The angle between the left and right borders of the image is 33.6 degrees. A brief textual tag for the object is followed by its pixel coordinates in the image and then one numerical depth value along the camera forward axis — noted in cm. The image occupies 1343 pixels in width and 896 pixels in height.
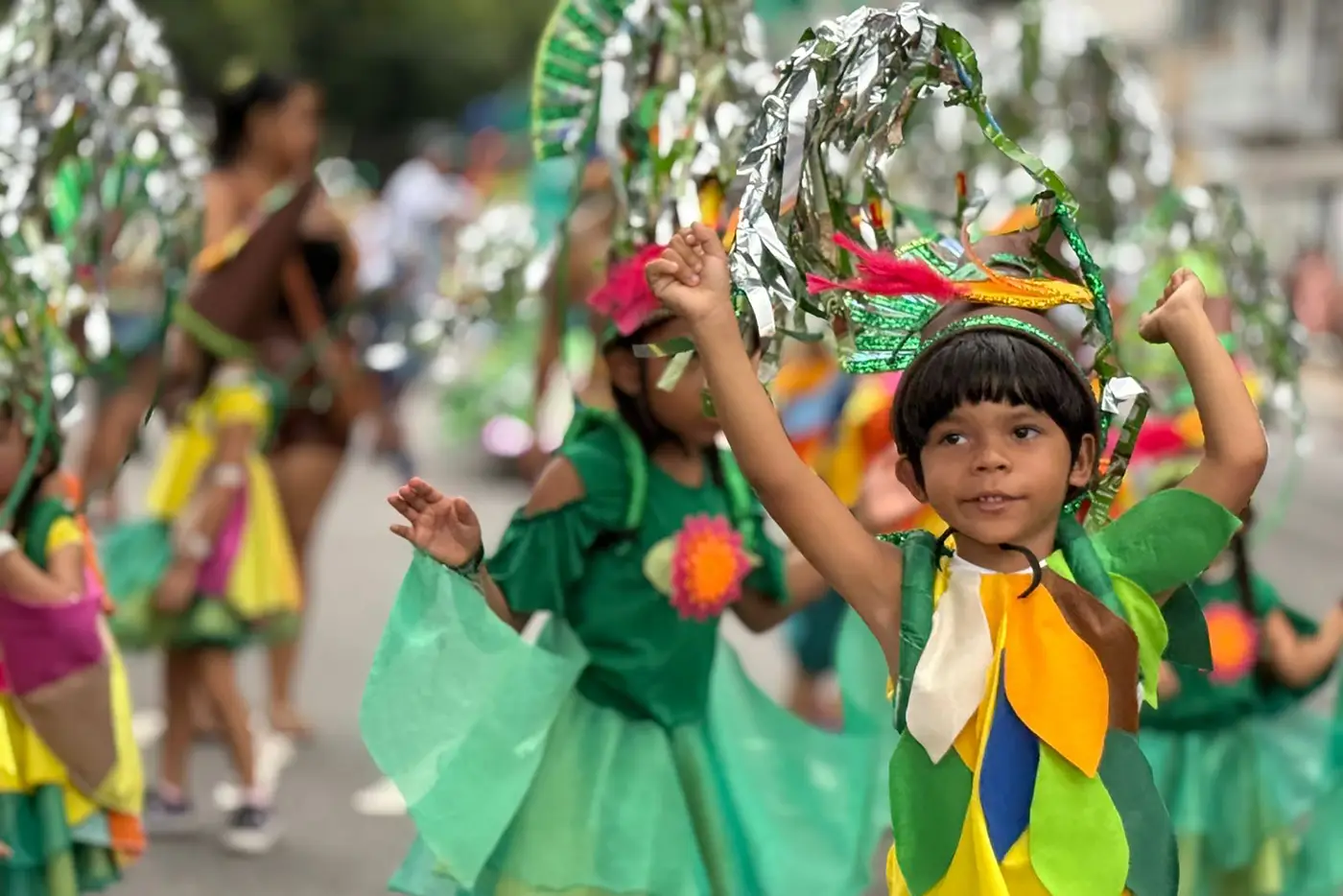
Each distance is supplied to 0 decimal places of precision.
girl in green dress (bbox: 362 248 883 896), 381
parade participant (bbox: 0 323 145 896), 430
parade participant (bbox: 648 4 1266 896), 304
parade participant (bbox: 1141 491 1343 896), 500
